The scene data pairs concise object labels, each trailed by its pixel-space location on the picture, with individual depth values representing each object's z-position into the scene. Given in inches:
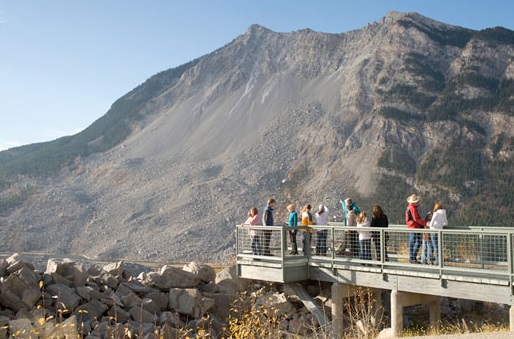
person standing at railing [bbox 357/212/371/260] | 575.5
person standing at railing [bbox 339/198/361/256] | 595.5
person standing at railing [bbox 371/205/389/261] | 571.2
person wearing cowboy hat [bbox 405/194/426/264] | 534.3
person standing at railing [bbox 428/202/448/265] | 531.5
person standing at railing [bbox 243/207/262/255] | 657.0
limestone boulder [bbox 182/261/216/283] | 669.9
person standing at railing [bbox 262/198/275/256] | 646.5
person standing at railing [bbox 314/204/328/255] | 634.8
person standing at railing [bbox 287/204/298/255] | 637.9
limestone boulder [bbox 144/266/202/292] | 646.5
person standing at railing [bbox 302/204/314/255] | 631.8
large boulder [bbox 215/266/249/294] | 668.7
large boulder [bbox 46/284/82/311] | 534.6
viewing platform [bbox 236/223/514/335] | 482.3
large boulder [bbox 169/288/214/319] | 606.2
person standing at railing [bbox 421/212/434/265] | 520.8
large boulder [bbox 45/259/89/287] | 583.5
